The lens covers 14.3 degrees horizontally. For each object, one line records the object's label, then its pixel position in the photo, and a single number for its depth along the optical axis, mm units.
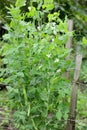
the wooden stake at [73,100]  3058
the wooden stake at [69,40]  3127
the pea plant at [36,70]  2805
